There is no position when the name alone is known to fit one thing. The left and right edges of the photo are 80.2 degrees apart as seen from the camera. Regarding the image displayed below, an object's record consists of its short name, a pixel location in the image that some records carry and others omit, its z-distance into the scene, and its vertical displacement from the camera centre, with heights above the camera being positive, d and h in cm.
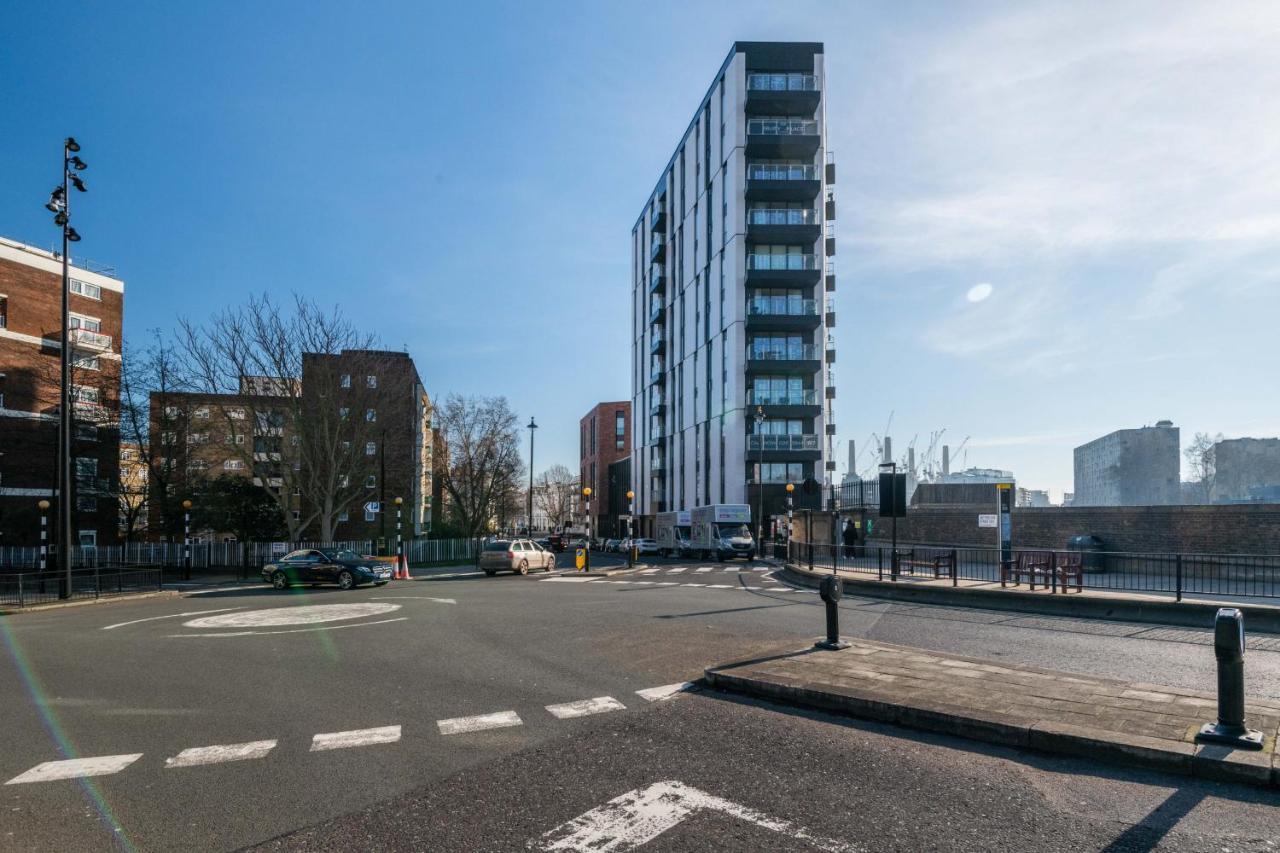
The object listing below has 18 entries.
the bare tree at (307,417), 3478 +251
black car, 2458 -327
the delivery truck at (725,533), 3928 -336
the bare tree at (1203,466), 10588 +32
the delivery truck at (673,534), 4544 -408
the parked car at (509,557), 3133 -367
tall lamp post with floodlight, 2052 +331
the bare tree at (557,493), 12281 -401
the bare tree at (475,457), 5809 +102
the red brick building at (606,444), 10538 +356
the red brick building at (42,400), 4050 +392
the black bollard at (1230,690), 553 -167
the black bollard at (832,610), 934 -177
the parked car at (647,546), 4934 -496
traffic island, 548 -209
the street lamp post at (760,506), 4188 -208
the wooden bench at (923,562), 2010 -256
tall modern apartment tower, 5291 +1358
